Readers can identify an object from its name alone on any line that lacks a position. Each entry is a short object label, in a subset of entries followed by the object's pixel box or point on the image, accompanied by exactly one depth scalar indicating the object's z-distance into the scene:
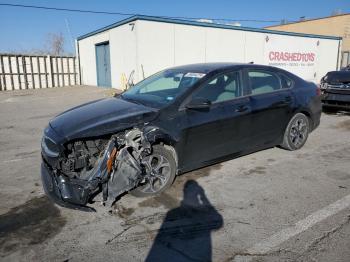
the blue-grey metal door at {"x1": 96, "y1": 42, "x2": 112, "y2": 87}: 18.69
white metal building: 15.04
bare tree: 46.64
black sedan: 3.49
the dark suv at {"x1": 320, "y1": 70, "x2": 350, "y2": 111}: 8.75
